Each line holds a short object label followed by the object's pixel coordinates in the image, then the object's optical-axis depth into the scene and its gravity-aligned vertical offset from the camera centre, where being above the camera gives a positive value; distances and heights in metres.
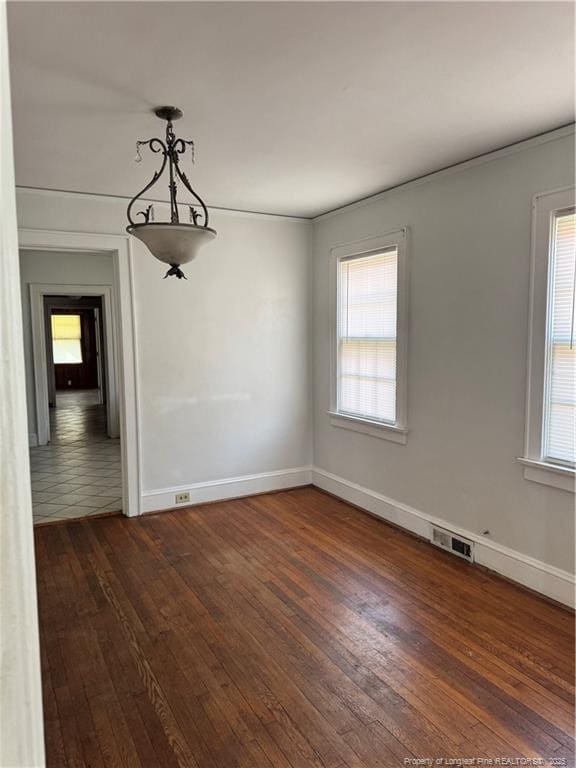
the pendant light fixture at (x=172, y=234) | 2.30 +0.50
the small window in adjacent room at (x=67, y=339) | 13.28 +0.08
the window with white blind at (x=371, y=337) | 3.86 +0.02
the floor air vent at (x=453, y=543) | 3.32 -1.39
